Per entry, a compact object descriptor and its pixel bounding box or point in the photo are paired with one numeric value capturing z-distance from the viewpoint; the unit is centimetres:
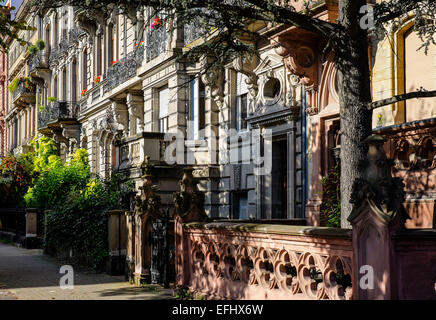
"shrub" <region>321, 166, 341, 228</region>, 1398
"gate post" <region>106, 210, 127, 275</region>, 1416
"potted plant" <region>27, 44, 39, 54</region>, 3952
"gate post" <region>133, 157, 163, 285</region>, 1235
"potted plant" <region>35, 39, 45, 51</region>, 3905
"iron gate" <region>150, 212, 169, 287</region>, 1164
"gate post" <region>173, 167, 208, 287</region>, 1042
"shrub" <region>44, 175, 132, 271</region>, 1514
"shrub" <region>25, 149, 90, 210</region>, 2520
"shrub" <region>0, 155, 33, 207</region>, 2122
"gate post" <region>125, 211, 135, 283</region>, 1279
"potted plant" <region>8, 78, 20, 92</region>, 3739
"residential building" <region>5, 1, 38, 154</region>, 4578
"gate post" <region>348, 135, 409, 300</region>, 579
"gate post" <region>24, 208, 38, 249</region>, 2336
